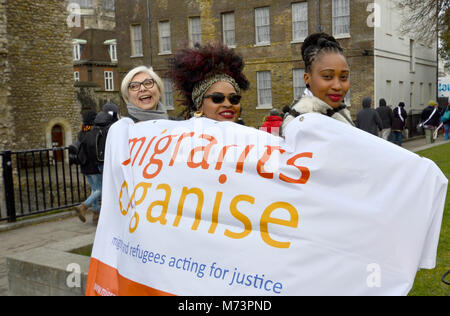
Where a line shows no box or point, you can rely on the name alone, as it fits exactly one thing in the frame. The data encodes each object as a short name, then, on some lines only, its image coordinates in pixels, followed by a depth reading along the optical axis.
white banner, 1.89
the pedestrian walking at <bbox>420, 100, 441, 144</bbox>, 19.27
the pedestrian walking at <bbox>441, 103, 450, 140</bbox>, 19.35
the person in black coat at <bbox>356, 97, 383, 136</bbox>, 12.47
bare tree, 19.02
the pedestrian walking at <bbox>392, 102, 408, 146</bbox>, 17.50
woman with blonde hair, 3.64
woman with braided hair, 2.46
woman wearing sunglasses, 3.00
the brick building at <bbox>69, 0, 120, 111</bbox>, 53.75
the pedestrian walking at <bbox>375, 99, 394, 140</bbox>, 16.22
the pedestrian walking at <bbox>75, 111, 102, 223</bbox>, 7.71
